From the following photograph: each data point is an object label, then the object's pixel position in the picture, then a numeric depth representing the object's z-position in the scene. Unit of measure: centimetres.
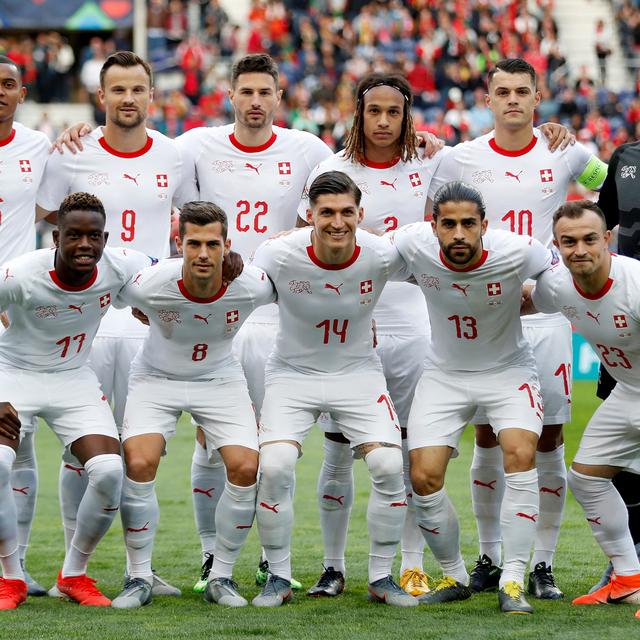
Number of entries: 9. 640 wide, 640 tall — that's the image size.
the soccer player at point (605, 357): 1271
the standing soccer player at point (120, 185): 1437
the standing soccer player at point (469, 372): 1274
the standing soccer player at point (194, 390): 1305
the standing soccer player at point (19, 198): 1452
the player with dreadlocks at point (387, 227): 1411
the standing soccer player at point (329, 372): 1306
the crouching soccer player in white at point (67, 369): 1287
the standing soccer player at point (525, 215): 1415
